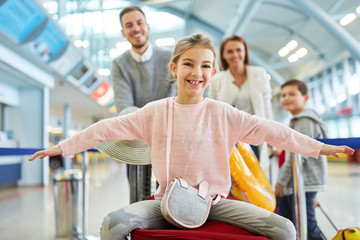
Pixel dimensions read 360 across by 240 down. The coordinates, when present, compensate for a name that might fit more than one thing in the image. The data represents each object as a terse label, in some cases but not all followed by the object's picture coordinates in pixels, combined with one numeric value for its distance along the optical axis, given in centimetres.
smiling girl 107
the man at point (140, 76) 178
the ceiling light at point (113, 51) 1151
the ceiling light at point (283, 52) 1350
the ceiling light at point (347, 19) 534
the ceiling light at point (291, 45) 1252
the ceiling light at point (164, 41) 1304
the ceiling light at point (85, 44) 903
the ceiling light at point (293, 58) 1387
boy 198
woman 220
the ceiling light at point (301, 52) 1276
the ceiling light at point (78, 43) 768
